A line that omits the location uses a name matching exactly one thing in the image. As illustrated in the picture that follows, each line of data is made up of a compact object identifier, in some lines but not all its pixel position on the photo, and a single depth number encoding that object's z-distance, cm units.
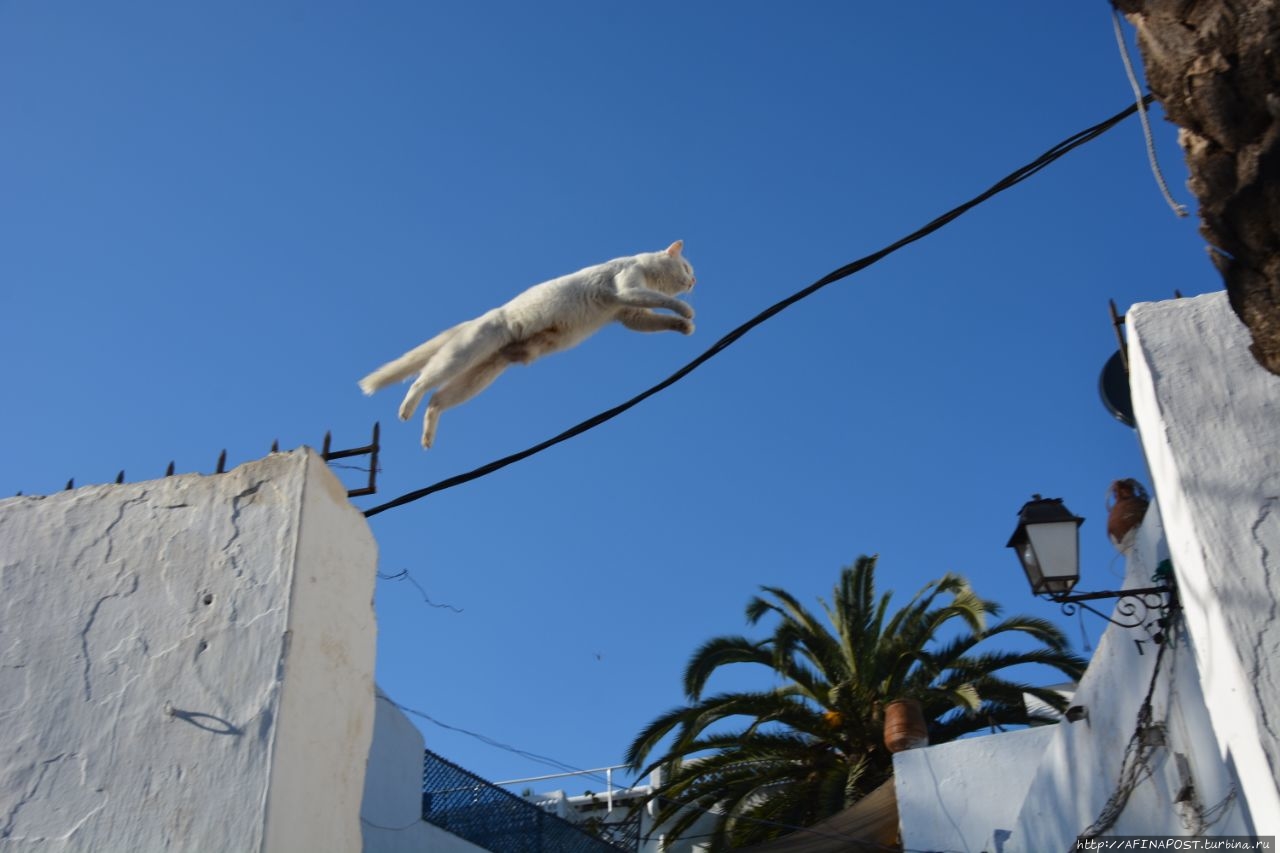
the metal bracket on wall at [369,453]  541
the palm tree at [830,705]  1329
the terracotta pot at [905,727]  1042
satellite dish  620
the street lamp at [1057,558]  575
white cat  629
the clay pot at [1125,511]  640
